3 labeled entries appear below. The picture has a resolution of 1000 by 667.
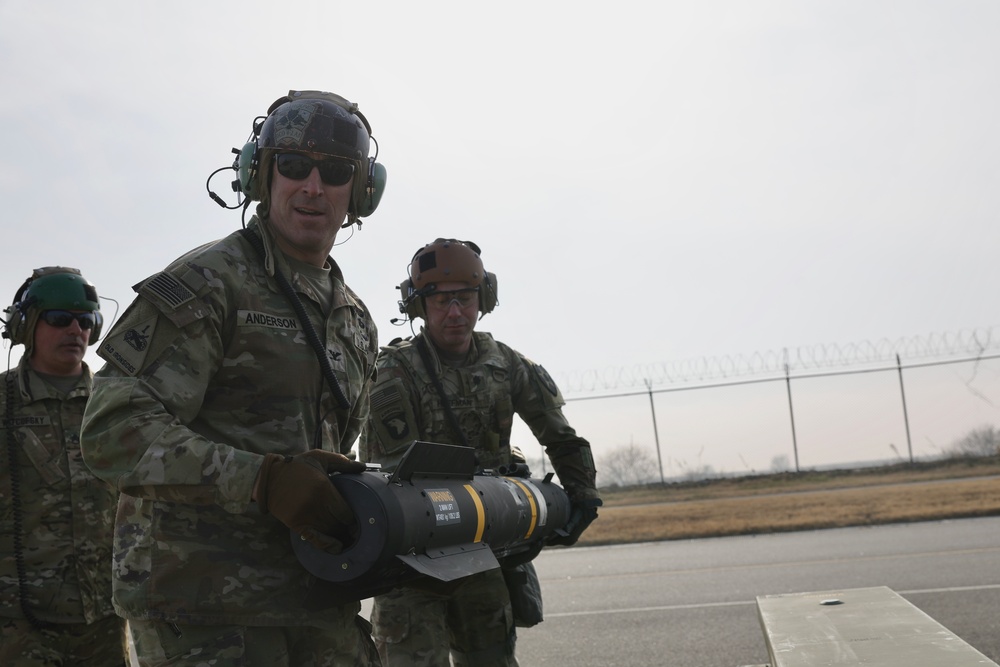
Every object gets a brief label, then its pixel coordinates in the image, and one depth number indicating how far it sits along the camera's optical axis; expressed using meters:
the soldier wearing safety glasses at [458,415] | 4.84
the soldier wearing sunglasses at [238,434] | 2.65
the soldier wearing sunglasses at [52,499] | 4.89
